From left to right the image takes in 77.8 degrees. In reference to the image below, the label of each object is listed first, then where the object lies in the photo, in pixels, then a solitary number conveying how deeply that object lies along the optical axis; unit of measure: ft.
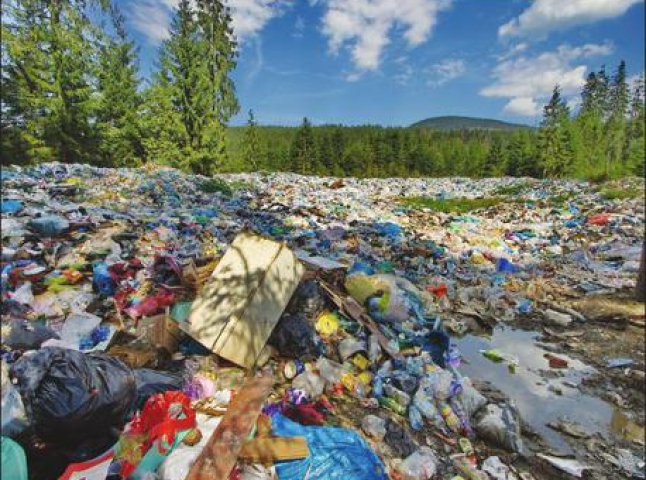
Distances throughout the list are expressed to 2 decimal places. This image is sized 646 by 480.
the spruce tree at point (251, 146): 107.96
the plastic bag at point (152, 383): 7.91
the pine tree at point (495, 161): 133.18
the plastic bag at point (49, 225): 11.72
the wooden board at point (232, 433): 6.35
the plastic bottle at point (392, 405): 9.94
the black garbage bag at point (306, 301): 12.12
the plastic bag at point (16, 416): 4.64
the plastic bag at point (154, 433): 6.55
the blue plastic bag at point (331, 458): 6.88
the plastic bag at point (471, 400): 10.11
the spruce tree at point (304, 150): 124.06
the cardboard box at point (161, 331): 9.97
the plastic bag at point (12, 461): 3.75
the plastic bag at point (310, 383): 9.87
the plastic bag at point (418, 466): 7.86
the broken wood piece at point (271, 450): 6.98
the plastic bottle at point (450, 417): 9.63
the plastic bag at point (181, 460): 6.24
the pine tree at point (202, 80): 51.57
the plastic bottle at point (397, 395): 10.16
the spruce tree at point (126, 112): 49.44
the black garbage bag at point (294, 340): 10.82
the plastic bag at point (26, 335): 8.22
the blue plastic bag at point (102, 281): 11.89
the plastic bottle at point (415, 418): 9.47
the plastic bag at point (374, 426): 8.85
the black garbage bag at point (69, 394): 6.00
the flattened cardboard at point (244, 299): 9.75
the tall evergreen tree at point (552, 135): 86.79
